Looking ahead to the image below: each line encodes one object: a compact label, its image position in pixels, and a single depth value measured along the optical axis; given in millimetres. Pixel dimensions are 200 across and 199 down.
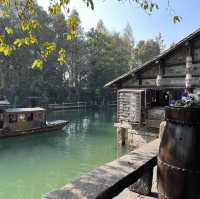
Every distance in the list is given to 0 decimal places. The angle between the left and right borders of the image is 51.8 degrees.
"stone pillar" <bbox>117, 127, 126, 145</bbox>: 13055
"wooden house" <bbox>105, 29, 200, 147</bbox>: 9771
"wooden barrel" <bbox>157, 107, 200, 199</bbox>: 1854
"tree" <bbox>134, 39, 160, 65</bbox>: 39606
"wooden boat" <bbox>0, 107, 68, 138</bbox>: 16209
